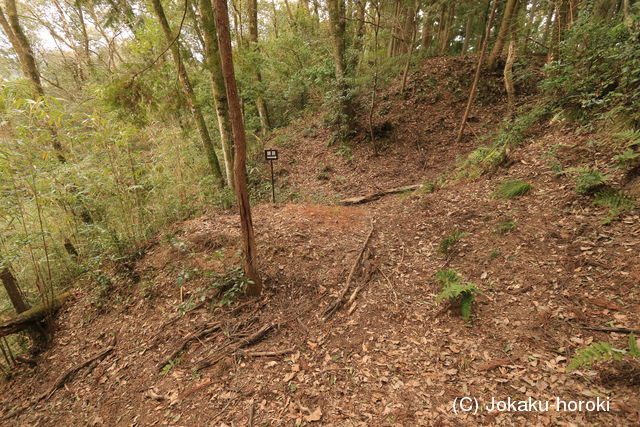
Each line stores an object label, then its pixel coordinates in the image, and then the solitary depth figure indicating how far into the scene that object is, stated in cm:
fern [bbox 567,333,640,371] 223
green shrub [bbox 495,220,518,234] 434
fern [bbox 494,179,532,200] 494
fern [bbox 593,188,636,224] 360
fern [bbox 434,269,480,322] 329
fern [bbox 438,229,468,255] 459
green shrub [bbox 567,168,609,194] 398
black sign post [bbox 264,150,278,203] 730
